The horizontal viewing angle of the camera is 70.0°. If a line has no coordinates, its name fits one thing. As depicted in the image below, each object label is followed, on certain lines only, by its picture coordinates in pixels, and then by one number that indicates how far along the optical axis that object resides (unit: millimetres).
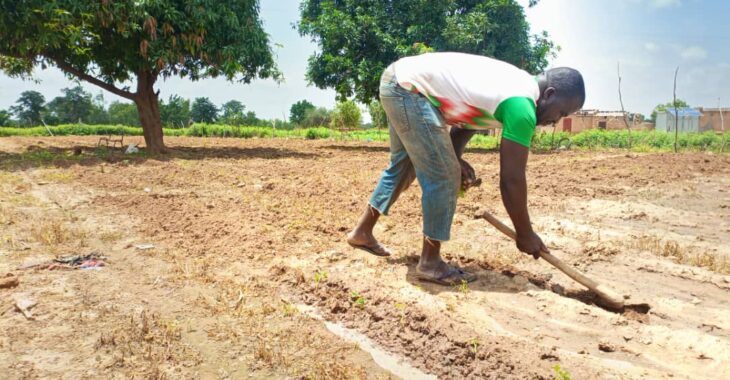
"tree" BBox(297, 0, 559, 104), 16453
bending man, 2666
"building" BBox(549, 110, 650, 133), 34847
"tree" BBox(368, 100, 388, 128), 38319
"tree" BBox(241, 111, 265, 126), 41775
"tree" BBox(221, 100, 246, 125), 36188
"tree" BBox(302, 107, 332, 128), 55122
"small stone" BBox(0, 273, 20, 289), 3188
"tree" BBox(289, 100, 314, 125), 64806
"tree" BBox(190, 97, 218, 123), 61406
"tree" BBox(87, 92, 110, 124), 56812
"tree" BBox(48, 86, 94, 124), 54344
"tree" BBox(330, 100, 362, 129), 32625
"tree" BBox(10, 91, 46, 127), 53369
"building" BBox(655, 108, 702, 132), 32438
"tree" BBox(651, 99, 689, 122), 54006
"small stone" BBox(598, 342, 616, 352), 2496
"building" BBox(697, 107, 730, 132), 33156
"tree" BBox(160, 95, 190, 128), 52147
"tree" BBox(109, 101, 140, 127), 61159
